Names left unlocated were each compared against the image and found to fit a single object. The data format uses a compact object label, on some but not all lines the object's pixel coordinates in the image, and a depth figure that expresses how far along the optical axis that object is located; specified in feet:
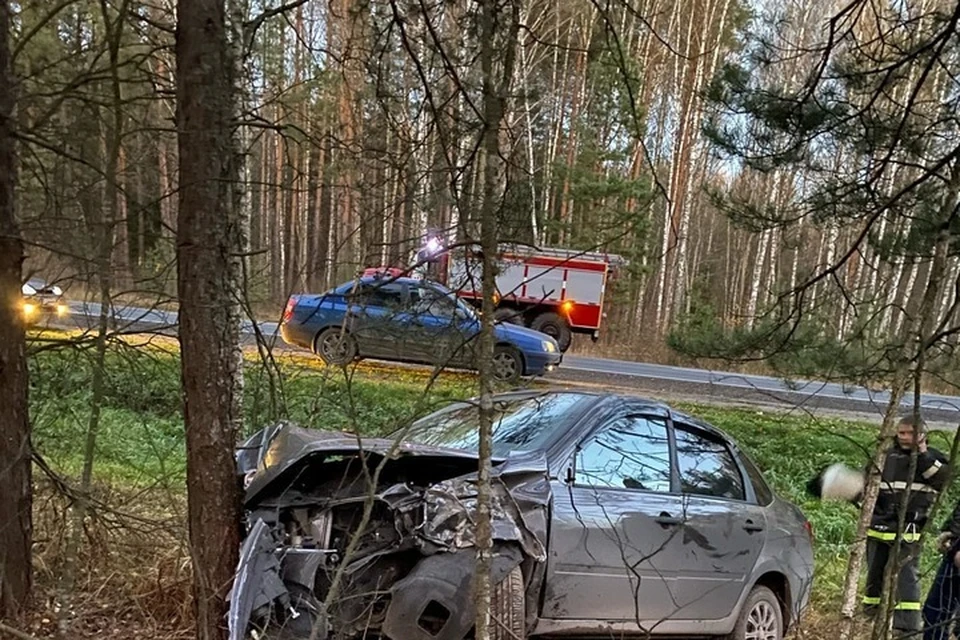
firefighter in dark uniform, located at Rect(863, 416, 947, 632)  17.21
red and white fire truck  56.44
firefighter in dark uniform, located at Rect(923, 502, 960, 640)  15.72
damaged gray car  10.60
